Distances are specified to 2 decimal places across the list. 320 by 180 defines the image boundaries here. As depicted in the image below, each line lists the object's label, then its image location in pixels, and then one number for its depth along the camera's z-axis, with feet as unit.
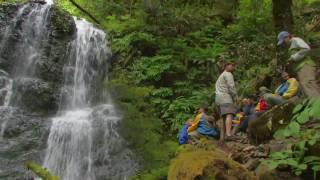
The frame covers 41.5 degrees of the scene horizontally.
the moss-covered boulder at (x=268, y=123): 19.80
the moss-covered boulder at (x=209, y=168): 15.75
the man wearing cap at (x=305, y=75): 23.67
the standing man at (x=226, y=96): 25.74
